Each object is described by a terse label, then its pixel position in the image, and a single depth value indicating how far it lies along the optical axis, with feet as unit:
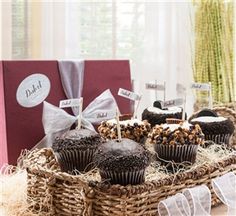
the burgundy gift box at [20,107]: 2.95
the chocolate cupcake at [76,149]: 2.45
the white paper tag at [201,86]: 3.21
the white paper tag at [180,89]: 3.22
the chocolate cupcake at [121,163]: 2.23
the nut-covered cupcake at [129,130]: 2.71
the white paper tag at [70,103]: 2.86
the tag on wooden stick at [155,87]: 3.29
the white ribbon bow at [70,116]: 3.01
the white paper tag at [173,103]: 3.03
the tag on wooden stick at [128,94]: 3.07
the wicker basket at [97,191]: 2.16
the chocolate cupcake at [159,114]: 3.11
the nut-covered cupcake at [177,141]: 2.56
